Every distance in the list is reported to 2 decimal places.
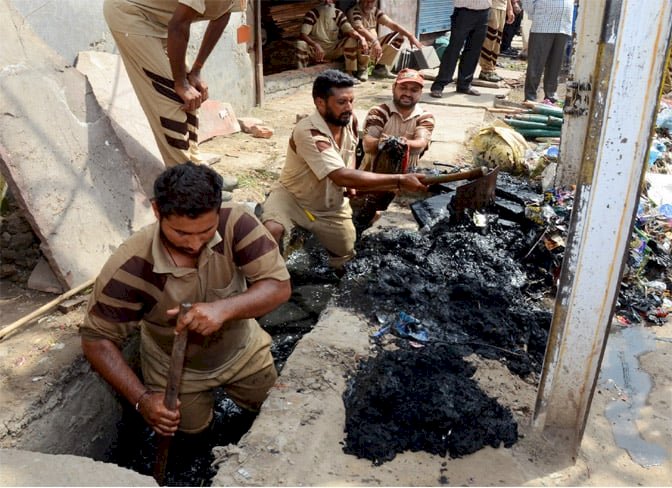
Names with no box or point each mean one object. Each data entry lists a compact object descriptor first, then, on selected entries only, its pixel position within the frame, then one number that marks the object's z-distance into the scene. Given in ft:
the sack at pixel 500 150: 18.74
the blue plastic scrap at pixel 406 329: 10.44
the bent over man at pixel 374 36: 31.71
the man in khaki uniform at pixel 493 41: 31.24
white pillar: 5.85
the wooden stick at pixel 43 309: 10.21
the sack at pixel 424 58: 35.94
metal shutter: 39.88
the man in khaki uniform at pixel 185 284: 7.89
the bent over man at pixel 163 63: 12.62
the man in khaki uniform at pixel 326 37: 32.01
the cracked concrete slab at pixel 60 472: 6.55
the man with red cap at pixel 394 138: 15.58
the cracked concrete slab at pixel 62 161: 11.46
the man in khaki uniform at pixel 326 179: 12.80
